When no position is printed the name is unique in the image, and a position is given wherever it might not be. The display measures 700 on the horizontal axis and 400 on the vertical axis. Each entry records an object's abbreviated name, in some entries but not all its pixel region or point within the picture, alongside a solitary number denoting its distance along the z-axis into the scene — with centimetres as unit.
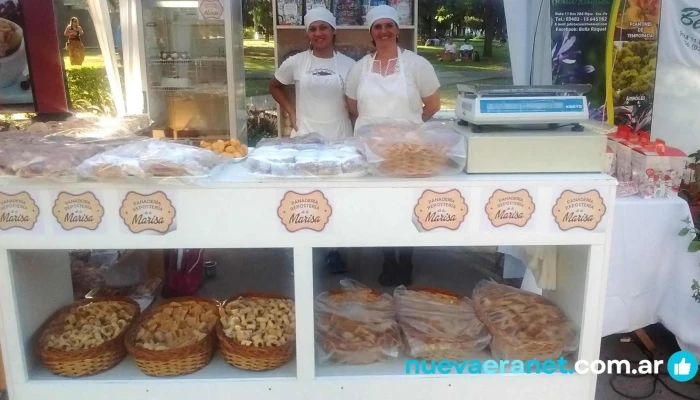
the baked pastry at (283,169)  151
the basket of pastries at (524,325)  172
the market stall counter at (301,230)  149
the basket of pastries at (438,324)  175
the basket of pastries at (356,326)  175
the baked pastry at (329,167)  150
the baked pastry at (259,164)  153
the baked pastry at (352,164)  151
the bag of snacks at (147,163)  146
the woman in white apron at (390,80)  273
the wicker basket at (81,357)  166
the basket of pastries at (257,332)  168
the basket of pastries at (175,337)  166
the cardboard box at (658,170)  233
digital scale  156
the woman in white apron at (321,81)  294
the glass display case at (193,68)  421
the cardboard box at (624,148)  247
